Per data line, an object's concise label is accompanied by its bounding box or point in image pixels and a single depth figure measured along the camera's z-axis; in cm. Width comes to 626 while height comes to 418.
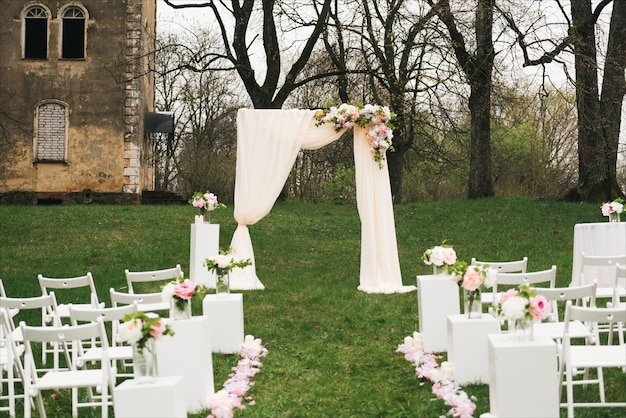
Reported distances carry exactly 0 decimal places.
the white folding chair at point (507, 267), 847
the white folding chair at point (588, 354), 534
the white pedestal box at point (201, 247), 1262
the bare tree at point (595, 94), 1862
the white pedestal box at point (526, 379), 524
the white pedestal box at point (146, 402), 493
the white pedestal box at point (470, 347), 666
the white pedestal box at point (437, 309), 801
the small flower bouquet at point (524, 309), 520
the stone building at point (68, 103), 2567
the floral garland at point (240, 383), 619
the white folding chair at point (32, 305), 671
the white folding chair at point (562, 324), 627
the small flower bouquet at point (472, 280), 634
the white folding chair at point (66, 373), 546
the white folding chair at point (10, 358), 593
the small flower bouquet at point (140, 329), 483
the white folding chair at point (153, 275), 866
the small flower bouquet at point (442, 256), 753
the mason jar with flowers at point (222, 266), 834
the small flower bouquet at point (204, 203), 1302
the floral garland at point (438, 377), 591
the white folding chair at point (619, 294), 703
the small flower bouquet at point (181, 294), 628
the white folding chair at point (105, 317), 607
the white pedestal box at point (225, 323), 834
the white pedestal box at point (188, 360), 636
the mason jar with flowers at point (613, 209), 1077
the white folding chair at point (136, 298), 743
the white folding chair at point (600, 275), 915
